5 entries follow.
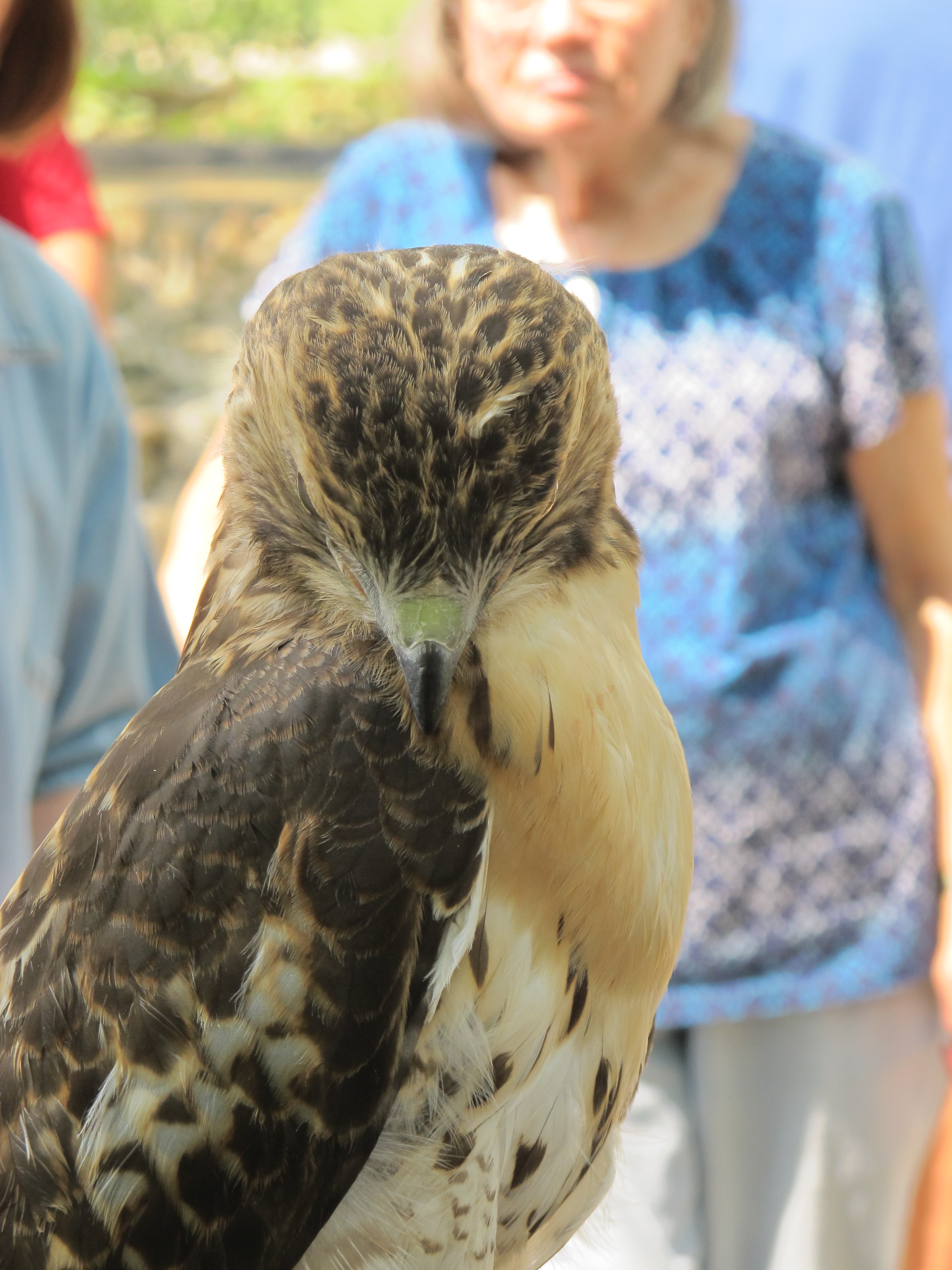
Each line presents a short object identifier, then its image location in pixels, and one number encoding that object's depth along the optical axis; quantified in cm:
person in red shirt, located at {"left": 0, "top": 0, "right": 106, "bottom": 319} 464
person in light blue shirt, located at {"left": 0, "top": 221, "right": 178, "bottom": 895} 400
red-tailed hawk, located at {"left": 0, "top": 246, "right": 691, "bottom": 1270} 233
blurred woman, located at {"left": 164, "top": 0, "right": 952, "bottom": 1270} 463
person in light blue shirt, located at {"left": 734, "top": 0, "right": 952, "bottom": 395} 727
